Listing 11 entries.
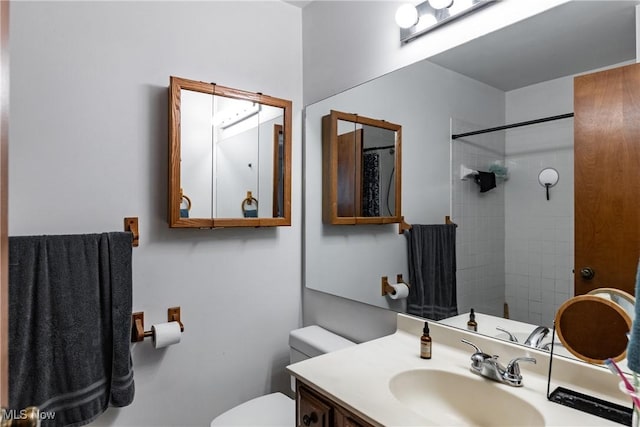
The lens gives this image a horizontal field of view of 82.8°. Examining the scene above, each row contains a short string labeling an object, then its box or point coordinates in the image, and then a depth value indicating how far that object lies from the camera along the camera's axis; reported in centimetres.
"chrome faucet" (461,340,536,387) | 103
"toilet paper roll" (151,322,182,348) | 149
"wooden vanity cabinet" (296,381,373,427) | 97
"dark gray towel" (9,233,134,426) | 124
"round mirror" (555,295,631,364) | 90
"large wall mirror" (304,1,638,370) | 104
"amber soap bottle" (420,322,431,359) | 123
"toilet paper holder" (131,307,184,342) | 149
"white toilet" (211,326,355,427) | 149
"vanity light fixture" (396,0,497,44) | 128
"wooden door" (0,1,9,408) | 61
